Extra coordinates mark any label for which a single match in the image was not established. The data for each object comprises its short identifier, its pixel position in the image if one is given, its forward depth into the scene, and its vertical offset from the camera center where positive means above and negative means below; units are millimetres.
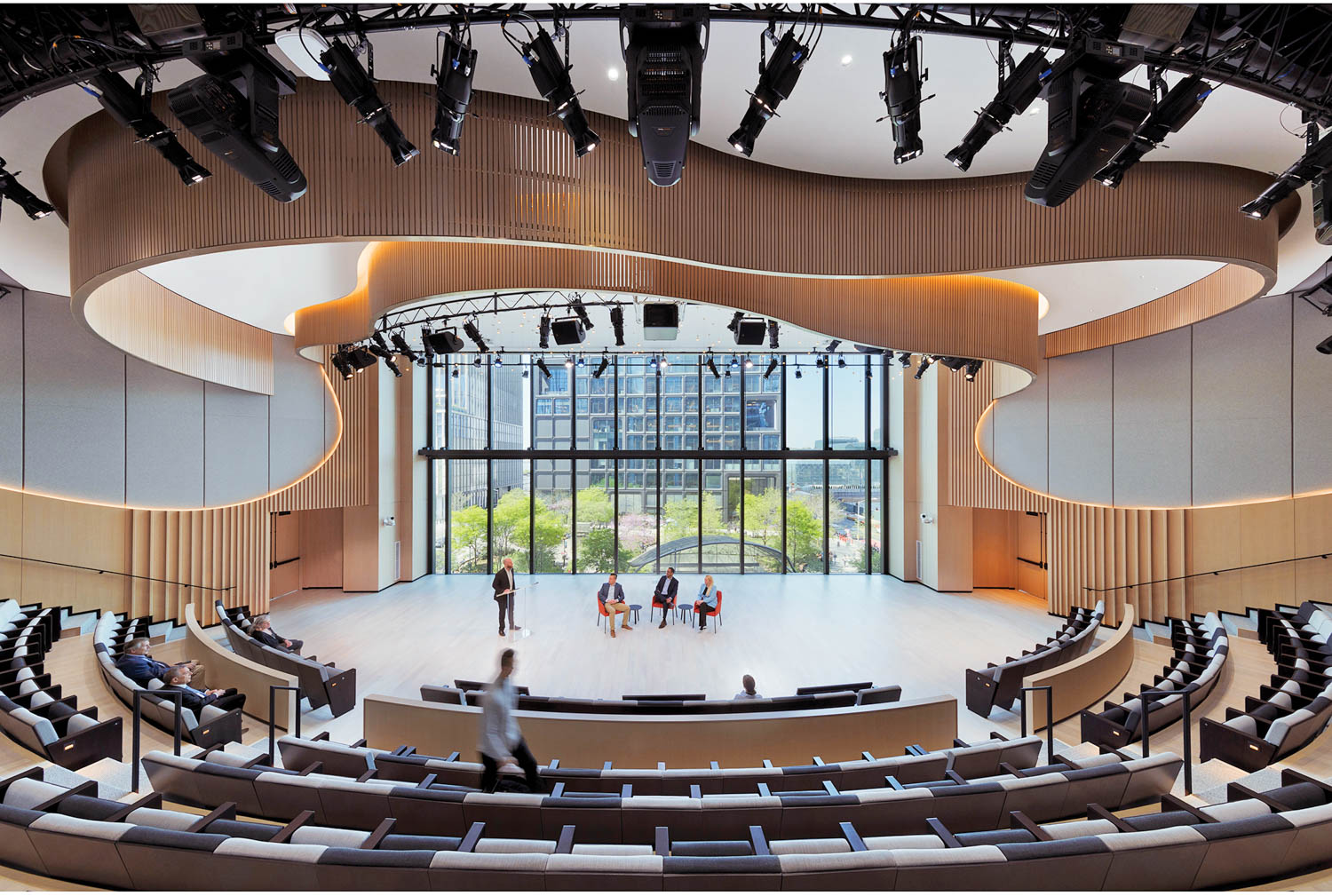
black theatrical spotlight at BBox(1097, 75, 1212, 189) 3133 +1941
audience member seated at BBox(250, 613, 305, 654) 7246 -2437
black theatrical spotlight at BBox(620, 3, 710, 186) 2680 +1897
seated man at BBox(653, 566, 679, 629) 9898 -2519
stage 7211 -2988
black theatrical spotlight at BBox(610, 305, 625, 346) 8391 +1949
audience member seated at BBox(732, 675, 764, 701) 5535 -2364
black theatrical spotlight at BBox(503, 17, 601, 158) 3064 +2086
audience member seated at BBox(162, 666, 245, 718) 5281 -2378
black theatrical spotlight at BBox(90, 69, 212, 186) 3045 +1877
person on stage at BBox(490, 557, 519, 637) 8859 -2135
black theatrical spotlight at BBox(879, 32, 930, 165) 3044 +2018
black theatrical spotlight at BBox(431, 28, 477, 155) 3037 +2013
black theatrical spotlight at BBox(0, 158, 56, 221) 3910 +1815
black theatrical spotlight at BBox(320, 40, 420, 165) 2971 +1979
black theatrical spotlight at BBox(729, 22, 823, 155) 3002 +2040
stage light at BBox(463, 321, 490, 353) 8676 +1852
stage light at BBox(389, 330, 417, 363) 8992 +1728
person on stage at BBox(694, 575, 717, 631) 9461 -2568
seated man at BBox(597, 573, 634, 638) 9391 -2518
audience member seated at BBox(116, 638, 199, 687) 5703 -2220
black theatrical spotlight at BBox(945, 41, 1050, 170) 2996 +1954
